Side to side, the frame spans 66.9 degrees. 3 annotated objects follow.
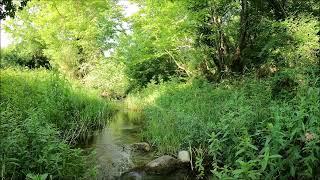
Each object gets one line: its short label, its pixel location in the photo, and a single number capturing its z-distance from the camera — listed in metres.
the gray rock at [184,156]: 4.54
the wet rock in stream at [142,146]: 5.67
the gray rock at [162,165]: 4.44
